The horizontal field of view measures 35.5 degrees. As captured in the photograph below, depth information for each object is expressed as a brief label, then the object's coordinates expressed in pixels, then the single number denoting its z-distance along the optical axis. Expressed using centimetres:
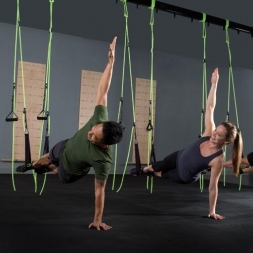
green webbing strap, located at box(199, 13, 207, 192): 514
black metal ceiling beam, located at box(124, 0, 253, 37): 473
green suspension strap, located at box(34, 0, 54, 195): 401
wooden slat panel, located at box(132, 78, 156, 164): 829
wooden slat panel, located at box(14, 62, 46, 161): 714
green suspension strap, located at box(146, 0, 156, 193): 469
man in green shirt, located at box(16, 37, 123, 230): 271
